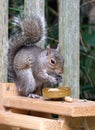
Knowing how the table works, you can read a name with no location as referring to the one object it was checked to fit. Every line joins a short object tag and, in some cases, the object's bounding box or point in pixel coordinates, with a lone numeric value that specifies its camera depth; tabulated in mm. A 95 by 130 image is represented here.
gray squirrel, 4755
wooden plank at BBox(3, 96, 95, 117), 3883
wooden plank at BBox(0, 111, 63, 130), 3841
